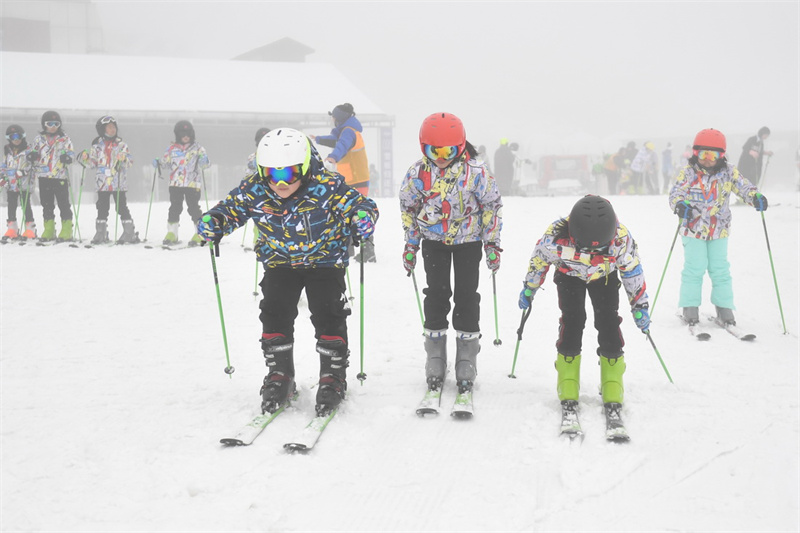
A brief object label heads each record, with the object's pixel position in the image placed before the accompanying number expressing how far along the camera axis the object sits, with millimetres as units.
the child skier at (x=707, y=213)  6152
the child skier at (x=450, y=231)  4262
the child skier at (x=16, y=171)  10203
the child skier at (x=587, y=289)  3910
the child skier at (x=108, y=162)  9797
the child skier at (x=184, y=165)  9758
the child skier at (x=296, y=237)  3756
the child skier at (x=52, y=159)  9828
